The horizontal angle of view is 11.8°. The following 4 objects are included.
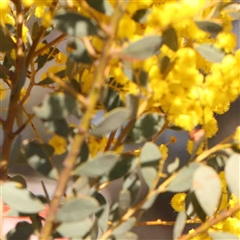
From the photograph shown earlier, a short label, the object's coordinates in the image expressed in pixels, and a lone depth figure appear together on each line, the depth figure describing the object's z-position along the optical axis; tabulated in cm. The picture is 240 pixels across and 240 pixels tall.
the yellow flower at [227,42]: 71
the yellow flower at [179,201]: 80
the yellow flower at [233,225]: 77
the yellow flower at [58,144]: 73
